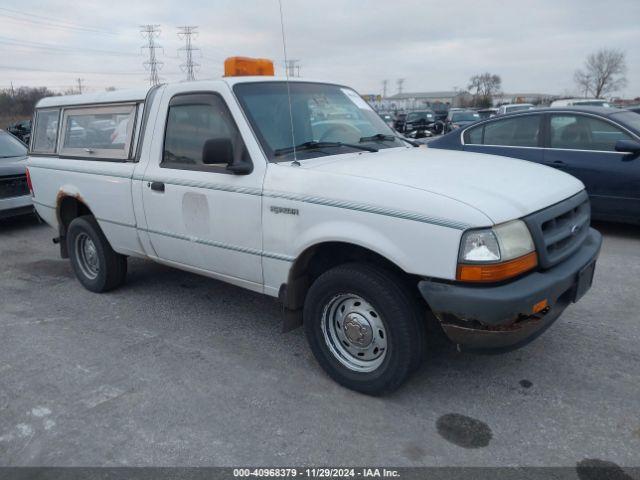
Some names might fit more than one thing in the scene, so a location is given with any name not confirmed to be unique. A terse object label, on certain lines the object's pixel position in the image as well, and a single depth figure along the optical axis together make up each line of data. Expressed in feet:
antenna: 11.46
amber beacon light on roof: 13.48
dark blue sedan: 20.39
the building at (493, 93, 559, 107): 244.81
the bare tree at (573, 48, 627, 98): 232.73
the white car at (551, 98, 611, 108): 54.75
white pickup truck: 8.94
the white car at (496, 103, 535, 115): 61.09
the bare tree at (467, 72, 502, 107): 251.80
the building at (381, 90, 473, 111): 238.31
